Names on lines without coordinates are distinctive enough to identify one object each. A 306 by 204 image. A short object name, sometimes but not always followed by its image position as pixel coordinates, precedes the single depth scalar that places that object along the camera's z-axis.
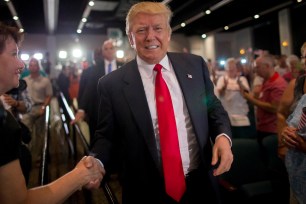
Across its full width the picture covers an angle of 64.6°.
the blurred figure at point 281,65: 5.56
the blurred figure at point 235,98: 3.56
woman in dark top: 0.81
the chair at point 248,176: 2.30
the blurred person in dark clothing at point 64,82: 8.36
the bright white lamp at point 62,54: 15.89
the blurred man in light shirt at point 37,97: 4.09
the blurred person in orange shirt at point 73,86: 7.11
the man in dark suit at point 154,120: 1.33
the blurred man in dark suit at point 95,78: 3.26
